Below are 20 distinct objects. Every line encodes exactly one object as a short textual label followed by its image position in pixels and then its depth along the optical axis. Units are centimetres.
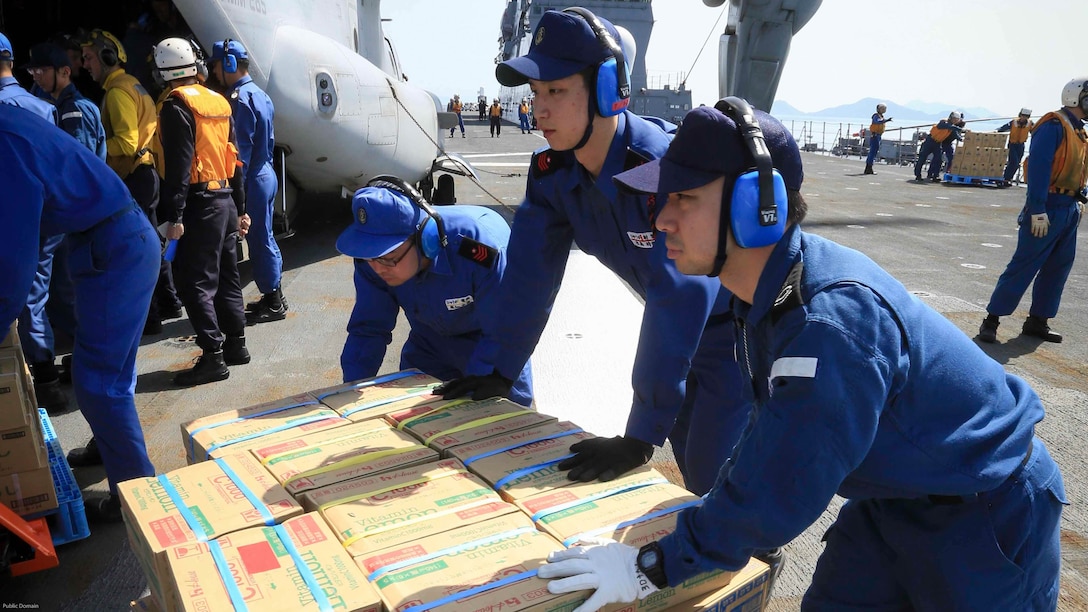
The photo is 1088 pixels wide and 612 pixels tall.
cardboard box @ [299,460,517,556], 184
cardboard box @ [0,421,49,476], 271
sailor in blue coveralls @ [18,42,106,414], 445
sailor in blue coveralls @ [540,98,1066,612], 135
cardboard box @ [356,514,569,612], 158
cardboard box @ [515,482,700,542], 189
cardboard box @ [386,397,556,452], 239
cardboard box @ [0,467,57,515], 275
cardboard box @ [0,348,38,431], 268
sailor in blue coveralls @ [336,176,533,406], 289
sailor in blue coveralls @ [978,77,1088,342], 568
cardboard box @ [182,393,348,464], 234
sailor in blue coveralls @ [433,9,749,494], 234
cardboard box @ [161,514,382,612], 156
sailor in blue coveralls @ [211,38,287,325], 574
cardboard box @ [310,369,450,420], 262
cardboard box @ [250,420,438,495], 211
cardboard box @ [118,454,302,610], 177
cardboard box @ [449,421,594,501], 209
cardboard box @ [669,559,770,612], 175
